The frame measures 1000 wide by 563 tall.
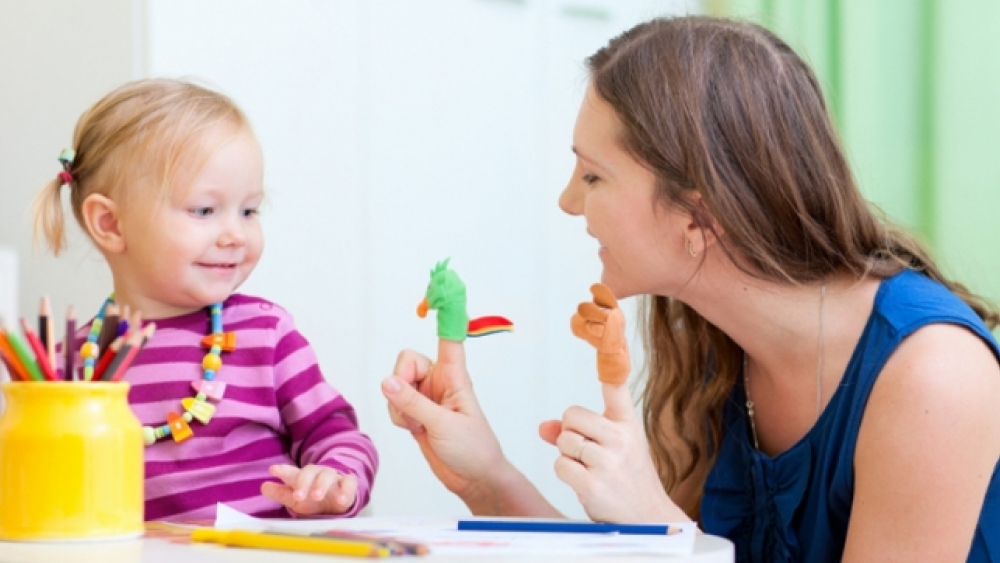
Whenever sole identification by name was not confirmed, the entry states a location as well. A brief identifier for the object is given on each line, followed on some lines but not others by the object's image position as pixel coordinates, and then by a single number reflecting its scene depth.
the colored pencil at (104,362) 1.52
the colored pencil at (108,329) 1.51
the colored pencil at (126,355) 1.51
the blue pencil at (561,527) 1.53
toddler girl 1.79
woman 1.70
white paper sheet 1.46
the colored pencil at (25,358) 1.51
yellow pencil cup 1.48
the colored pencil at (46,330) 1.51
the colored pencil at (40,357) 1.51
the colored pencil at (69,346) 1.50
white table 1.43
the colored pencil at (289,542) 1.42
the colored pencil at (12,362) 1.51
